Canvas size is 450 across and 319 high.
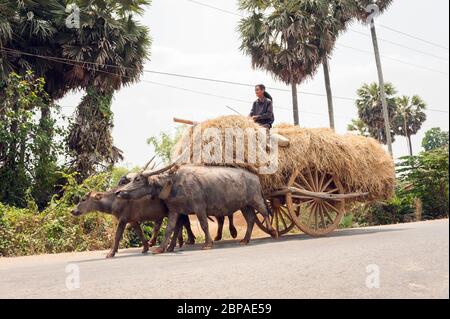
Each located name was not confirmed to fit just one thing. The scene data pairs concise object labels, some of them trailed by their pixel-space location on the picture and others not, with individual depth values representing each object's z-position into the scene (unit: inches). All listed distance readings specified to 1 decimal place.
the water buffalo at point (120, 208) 287.6
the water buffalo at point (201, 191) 282.5
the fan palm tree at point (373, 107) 1352.1
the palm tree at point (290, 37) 820.0
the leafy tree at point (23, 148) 563.2
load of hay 323.3
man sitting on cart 360.8
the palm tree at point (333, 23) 829.8
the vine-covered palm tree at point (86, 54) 641.6
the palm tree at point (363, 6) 879.3
